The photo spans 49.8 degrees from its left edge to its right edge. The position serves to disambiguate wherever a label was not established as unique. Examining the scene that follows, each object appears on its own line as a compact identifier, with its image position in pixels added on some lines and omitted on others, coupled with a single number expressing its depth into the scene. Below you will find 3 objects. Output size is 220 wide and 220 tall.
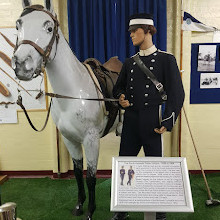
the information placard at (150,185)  1.48
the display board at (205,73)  3.61
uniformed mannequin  1.97
